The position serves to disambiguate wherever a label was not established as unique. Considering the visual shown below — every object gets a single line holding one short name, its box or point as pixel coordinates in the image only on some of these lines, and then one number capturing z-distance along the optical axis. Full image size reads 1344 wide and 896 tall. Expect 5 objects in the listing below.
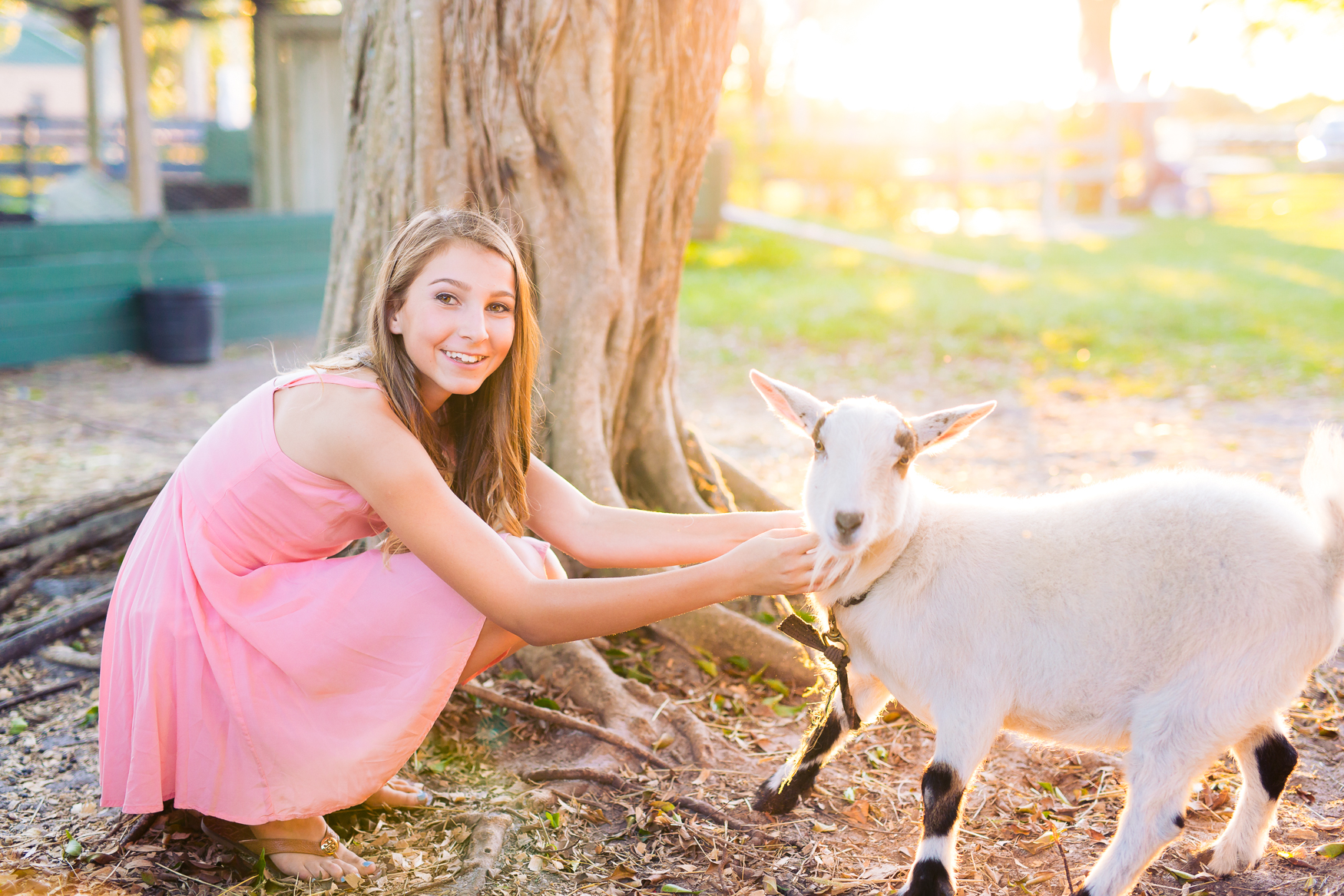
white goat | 2.47
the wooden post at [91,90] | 12.17
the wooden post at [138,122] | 9.27
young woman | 2.56
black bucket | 9.20
